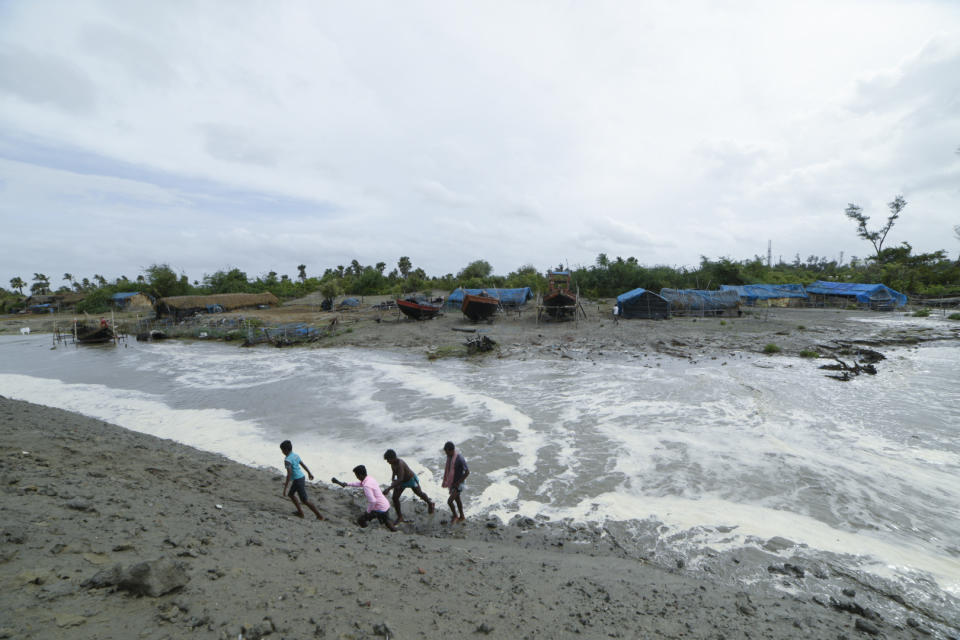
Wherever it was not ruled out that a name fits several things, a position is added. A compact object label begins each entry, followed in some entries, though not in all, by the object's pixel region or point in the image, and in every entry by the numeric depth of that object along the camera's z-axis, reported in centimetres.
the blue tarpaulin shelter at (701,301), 3284
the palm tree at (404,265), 6775
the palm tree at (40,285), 6869
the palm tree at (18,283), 7375
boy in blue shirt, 566
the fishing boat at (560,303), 2989
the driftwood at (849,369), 1463
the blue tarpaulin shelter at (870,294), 3700
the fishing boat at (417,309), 3119
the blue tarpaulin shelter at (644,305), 3078
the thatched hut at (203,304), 4078
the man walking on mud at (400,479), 582
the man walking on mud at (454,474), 595
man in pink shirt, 559
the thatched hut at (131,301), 4919
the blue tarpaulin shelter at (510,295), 3619
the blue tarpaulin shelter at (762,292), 4059
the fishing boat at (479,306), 3067
